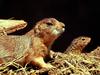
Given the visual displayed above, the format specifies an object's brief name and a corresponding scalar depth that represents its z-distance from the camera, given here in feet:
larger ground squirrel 13.43
